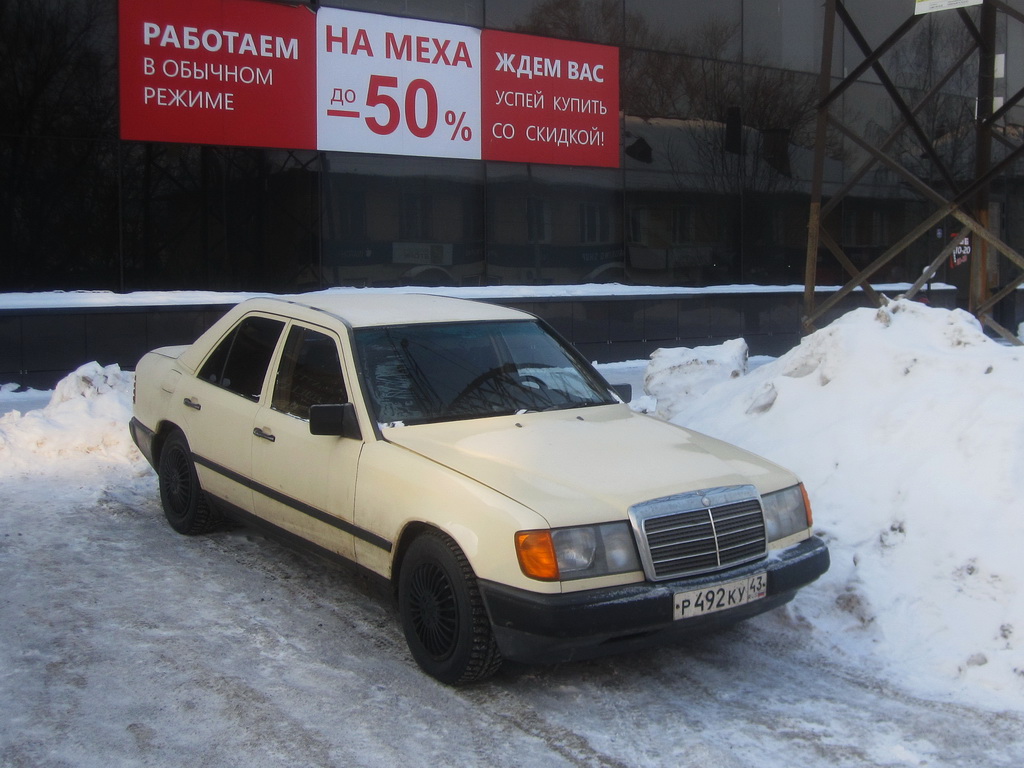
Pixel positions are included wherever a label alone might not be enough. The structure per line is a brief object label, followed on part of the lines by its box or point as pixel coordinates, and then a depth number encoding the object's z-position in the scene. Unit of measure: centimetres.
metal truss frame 1109
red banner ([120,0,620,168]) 1199
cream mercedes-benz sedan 399
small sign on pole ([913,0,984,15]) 998
